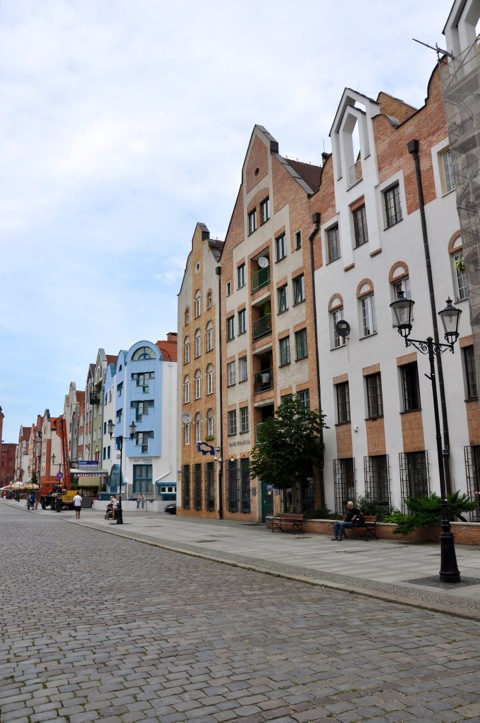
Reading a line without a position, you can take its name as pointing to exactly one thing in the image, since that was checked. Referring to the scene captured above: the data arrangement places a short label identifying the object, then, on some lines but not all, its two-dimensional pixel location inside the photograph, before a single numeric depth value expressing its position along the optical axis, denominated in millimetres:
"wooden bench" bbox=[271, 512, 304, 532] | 23938
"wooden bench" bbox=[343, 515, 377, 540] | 20047
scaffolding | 18516
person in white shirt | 38156
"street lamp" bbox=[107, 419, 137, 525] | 32094
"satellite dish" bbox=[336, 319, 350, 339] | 24656
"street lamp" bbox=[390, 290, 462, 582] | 11258
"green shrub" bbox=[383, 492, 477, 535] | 17344
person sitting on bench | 19969
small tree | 24391
